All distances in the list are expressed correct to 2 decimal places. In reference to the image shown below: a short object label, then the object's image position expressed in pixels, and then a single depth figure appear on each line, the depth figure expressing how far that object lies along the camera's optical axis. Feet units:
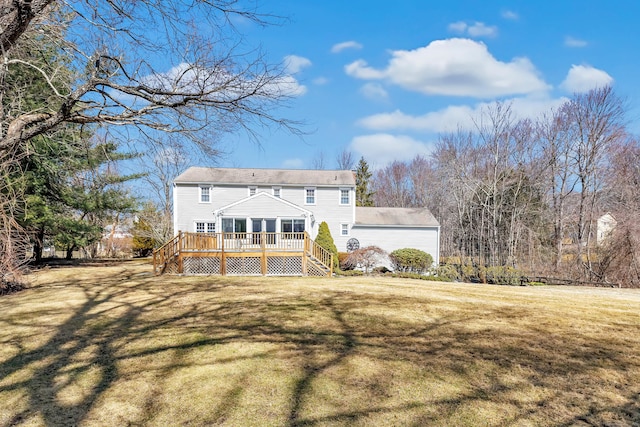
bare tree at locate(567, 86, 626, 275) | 67.46
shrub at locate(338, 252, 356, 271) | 68.84
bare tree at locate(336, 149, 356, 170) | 138.51
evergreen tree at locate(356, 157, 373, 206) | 128.67
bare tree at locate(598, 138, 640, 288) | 49.61
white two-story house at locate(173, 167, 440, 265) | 71.92
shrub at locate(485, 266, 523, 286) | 54.44
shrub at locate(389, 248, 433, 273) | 69.51
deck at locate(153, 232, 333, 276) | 48.85
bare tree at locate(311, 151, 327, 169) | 140.56
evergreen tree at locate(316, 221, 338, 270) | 68.18
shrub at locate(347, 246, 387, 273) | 67.46
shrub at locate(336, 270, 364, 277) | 58.39
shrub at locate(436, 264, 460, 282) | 57.41
